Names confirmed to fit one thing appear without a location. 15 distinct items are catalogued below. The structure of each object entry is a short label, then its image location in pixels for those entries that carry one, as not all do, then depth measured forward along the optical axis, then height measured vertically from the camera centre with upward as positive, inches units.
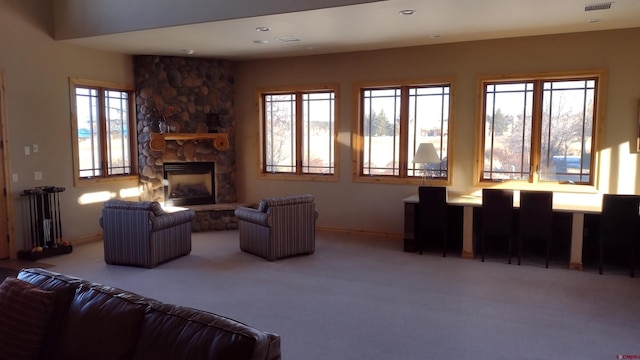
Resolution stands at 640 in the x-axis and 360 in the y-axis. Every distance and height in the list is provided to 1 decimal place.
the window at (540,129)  244.7 +12.1
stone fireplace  297.1 +20.4
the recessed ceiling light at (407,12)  188.5 +57.9
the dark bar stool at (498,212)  225.6 -31.1
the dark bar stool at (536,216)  218.4 -31.8
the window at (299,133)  305.7 +11.6
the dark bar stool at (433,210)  236.1 -31.2
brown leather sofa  66.2 -28.8
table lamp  253.4 -2.8
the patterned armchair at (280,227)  225.6 -39.5
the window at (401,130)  275.1 +12.2
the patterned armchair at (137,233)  212.8 -40.0
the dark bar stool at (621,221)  202.1 -31.7
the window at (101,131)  269.4 +11.5
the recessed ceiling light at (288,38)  242.1 +59.9
